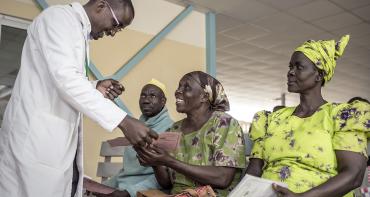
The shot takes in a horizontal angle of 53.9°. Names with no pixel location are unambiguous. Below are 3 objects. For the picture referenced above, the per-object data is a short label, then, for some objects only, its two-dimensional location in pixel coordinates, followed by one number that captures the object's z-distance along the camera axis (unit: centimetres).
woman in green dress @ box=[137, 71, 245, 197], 176
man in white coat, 144
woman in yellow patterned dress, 159
